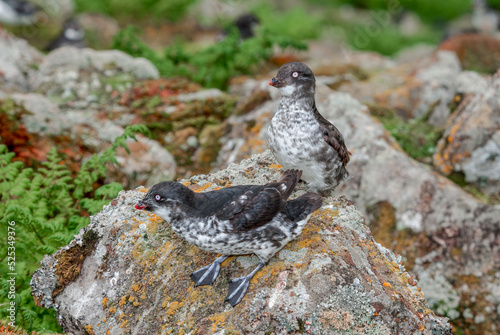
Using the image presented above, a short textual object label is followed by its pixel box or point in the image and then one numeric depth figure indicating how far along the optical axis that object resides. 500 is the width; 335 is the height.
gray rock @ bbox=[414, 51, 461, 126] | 9.68
